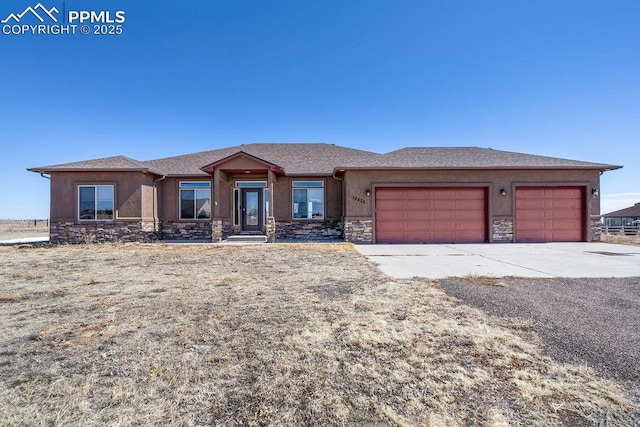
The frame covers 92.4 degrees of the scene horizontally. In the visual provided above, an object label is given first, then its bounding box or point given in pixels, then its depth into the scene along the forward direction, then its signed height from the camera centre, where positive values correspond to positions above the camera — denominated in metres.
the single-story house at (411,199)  12.61 +0.51
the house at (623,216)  34.38 -0.74
